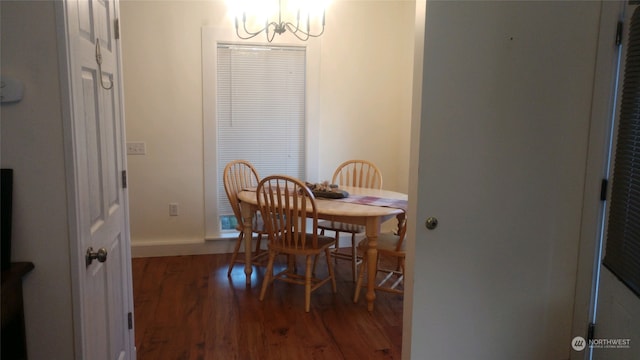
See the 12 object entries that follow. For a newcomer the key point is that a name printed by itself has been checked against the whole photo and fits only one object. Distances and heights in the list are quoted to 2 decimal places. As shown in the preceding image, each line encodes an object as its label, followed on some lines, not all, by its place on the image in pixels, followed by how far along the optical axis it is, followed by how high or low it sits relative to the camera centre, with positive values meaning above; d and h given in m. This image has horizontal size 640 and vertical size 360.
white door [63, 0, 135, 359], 1.44 -0.23
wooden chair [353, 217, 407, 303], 3.19 -0.88
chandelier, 4.05 +0.92
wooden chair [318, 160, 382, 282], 3.80 -0.53
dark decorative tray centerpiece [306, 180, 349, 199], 3.58 -0.53
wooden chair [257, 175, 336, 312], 3.06 -0.73
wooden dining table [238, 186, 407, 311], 3.12 -0.59
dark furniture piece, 1.27 -0.54
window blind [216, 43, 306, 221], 4.20 +0.13
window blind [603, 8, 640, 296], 1.64 -0.20
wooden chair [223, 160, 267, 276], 3.70 -0.55
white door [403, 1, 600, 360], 1.86 -0.20
